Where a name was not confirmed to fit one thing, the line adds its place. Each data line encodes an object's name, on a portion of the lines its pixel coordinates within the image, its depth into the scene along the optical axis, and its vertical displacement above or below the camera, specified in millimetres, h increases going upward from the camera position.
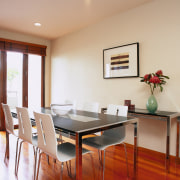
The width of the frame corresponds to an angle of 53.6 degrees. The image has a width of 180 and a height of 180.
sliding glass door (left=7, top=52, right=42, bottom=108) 4715 +189
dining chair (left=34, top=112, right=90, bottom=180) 1655 -531
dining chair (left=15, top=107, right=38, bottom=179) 2074 -481
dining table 1547 -391
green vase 2680 -271
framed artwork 3195 +491
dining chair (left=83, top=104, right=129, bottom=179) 2182 -684
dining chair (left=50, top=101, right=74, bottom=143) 2367 -301
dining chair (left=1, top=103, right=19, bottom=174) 2457 -487
